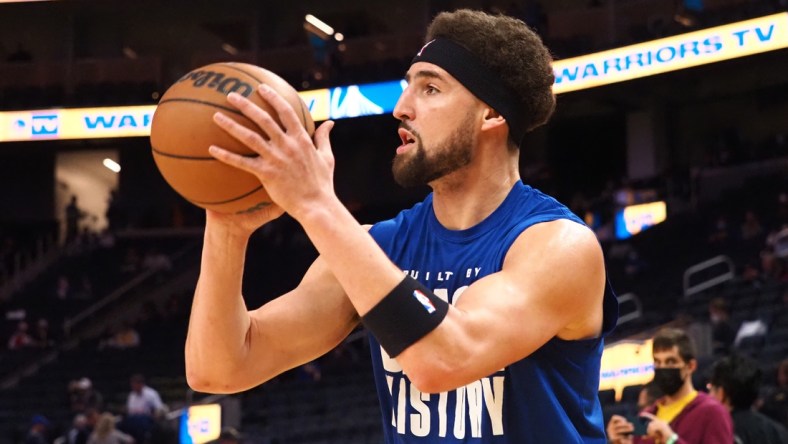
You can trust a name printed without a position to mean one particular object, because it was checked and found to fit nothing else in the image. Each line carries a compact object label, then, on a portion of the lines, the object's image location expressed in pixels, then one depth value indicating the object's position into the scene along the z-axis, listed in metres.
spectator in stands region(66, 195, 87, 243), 24.94
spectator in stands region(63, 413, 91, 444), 12.04
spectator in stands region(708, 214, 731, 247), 16.20
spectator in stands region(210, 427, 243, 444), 8.95
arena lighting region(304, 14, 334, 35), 25.38
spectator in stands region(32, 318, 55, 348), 20.20
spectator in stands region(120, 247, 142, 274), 22.98
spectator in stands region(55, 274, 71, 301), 22.23
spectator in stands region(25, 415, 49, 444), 12.77
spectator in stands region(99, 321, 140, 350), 19.23
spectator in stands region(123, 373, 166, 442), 12.24
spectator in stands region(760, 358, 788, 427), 7.18
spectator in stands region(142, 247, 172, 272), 22.81
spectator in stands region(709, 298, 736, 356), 11.25
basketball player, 2.22
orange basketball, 2.29
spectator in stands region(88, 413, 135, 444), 11.11
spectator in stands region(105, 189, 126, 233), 24.70
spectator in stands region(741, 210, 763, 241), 15.89
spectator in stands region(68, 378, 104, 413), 13.62
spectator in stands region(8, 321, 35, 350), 20.00
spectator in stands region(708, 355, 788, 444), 5.06
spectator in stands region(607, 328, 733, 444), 4.63
